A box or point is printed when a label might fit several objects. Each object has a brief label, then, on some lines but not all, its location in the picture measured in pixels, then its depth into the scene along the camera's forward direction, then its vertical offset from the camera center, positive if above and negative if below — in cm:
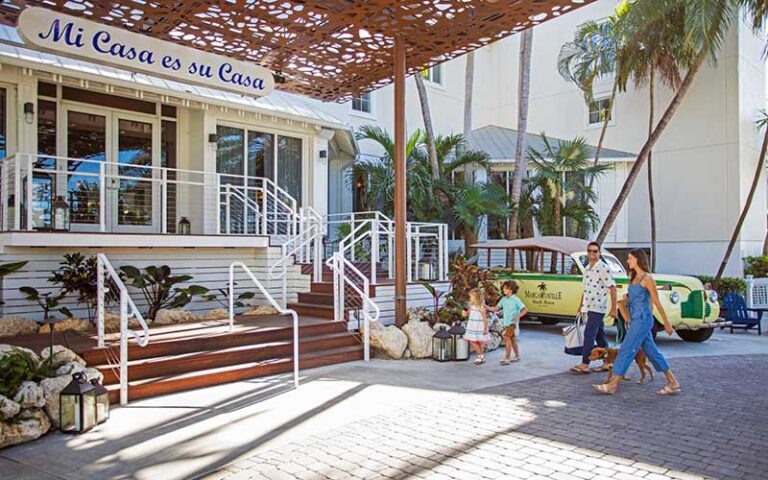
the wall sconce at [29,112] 1073 +249
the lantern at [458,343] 935 -144
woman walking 685 -88
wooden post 1007 +103
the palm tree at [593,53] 1711 +573
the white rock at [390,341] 941 -143
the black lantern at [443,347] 930 -150
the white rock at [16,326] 864 -109
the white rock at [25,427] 529 -159
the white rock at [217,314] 1026 -110
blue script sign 733 +269
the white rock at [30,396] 560 -135
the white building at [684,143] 2064 +385
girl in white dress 912 -113
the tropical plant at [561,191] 1694 +167
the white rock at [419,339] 952 -142
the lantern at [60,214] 1011 +63
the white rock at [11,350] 608 -101
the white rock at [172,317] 979 -109
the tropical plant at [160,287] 979 -60
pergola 858 +348
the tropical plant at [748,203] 1777 +138
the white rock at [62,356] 644 -115
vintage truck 1053 -77
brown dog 752 -137
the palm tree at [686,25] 1380 +534
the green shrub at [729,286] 1727 -107
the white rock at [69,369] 617 -121
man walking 800 -63
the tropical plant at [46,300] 895 -73
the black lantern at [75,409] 563 -148
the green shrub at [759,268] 2022 -65
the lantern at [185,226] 1229 +52
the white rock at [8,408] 535 -140
